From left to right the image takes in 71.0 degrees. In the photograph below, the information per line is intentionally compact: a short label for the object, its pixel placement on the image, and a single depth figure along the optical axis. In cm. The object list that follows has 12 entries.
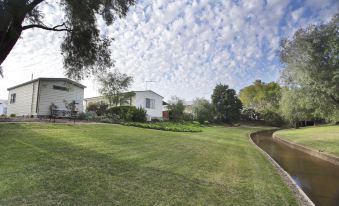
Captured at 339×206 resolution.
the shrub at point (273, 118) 5800
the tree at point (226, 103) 5559
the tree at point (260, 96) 5919
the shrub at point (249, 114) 6519
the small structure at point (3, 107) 3738
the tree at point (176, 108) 4391
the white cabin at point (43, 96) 2058
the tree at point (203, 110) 4856
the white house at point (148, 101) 3428
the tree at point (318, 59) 1461
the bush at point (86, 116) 2188
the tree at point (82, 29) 664
